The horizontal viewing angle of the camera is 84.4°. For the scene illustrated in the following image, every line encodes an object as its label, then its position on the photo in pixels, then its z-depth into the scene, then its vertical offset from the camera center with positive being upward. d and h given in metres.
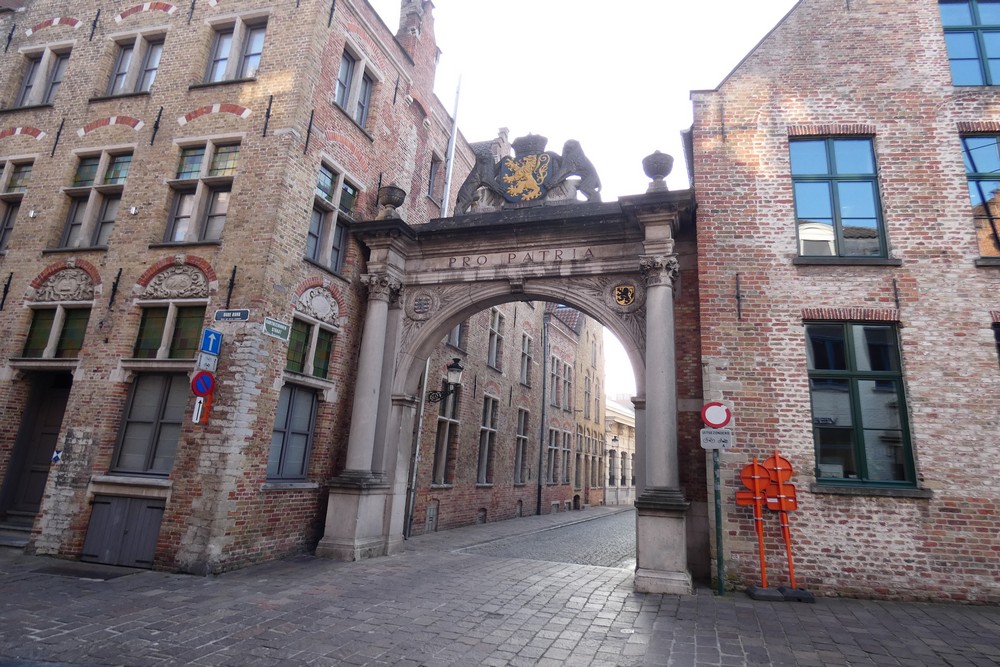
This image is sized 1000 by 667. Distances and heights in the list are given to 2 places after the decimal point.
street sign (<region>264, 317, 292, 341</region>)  8.32 +1.89
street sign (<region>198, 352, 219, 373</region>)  7.52 +1.19
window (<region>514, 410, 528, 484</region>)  19.30 +0.70
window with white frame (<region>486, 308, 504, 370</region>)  17.16 +3.93
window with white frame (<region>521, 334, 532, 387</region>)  20.02 +4.00
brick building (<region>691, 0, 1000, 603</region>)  7.21 +2.94
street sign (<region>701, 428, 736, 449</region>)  7.34 +0.58
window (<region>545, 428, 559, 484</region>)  22.22 +0.52
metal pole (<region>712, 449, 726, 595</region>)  7.17 -0.66
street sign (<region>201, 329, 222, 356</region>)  7.62 +1.50
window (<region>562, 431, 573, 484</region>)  24.20 +1.04
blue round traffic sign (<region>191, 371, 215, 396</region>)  7.53 +0.90
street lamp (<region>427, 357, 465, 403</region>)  11.77 +1.94
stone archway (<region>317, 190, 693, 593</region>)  8.03 +2.81
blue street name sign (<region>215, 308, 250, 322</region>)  8.06 +1.95
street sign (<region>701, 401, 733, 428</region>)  7.41 +0.89
